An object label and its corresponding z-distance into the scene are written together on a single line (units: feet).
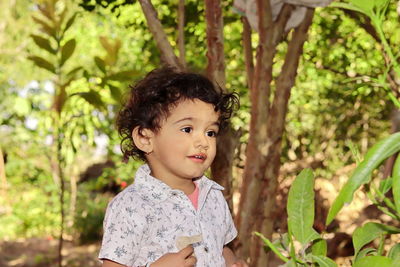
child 5.05
